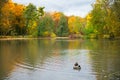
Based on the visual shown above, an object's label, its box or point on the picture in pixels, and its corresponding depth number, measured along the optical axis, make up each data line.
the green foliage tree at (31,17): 60.18
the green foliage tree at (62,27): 70.29
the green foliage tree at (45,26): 64.29
